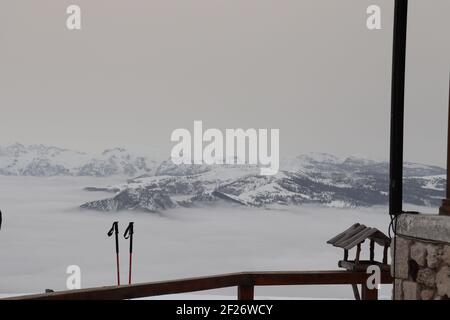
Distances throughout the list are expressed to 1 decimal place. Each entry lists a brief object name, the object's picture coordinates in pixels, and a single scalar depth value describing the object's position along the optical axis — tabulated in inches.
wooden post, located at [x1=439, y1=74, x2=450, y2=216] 299.9
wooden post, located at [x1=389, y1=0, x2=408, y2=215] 325.4
